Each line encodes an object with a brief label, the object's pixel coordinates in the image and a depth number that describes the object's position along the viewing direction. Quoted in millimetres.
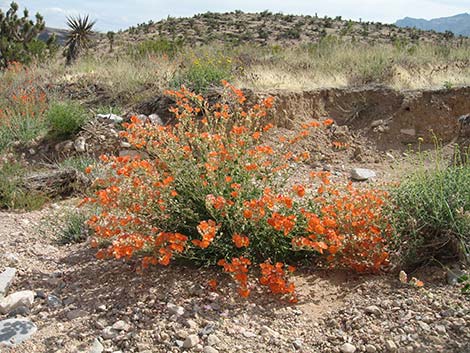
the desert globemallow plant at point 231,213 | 3109
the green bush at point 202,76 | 7883
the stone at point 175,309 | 3004
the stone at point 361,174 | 6293
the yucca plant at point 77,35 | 13953
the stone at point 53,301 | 3256
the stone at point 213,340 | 2762
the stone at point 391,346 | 2627
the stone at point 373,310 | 2914
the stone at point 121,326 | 2939
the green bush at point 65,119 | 7426
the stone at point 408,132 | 7375
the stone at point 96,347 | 2773
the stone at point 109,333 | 2893
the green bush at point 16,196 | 5477
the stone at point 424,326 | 2680
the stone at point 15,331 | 2938
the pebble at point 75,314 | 3105
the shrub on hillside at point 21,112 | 7582
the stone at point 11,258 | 3816
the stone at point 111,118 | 7637
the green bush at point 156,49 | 12344
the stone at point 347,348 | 2697
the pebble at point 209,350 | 2707
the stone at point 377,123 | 7441
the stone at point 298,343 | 2766
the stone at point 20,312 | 3215
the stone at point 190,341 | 2762
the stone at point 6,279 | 3424
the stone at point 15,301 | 3238
